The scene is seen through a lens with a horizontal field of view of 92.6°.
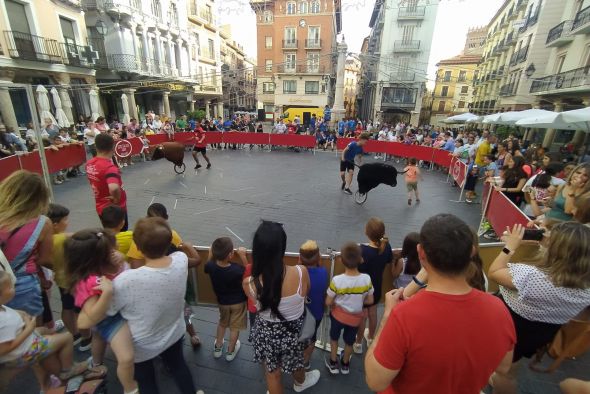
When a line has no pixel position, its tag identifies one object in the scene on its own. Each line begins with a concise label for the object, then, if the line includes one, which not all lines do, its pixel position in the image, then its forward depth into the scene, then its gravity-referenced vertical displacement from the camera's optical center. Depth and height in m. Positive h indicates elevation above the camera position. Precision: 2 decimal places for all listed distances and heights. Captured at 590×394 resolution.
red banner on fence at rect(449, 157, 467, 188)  8.73 -2.05
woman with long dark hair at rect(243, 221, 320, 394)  1.83 -1.32
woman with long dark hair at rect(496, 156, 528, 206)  5.64 -1.35
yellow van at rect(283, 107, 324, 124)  32.31 -1.15
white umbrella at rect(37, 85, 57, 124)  9.67 -0.27
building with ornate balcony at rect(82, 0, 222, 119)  19.86 +4.16
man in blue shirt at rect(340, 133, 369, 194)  7.96 -1.45
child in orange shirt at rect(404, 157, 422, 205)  7.49 -1.75
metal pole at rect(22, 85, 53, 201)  4.62 -0.37
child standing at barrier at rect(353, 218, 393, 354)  2.77 -1.42
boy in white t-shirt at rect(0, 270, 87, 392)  1.72 -1.66
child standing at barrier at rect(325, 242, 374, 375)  2.46 -1.67
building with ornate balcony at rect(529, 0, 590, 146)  16.59 +2.61
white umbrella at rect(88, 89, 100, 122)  14.76 -0.47
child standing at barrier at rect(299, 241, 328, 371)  2.43 -1.43
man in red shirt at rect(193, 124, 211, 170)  10.88 -1.61
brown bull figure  9.51 -1.72
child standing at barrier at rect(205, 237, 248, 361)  2.56 -1.71
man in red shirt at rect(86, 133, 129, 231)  3.59 -0.94
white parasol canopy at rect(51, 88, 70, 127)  11.23 -0.75
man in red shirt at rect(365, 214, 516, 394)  1.14 -0.87
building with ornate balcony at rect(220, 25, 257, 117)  52.53 +4.07
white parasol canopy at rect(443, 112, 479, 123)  17.00 -0.68
